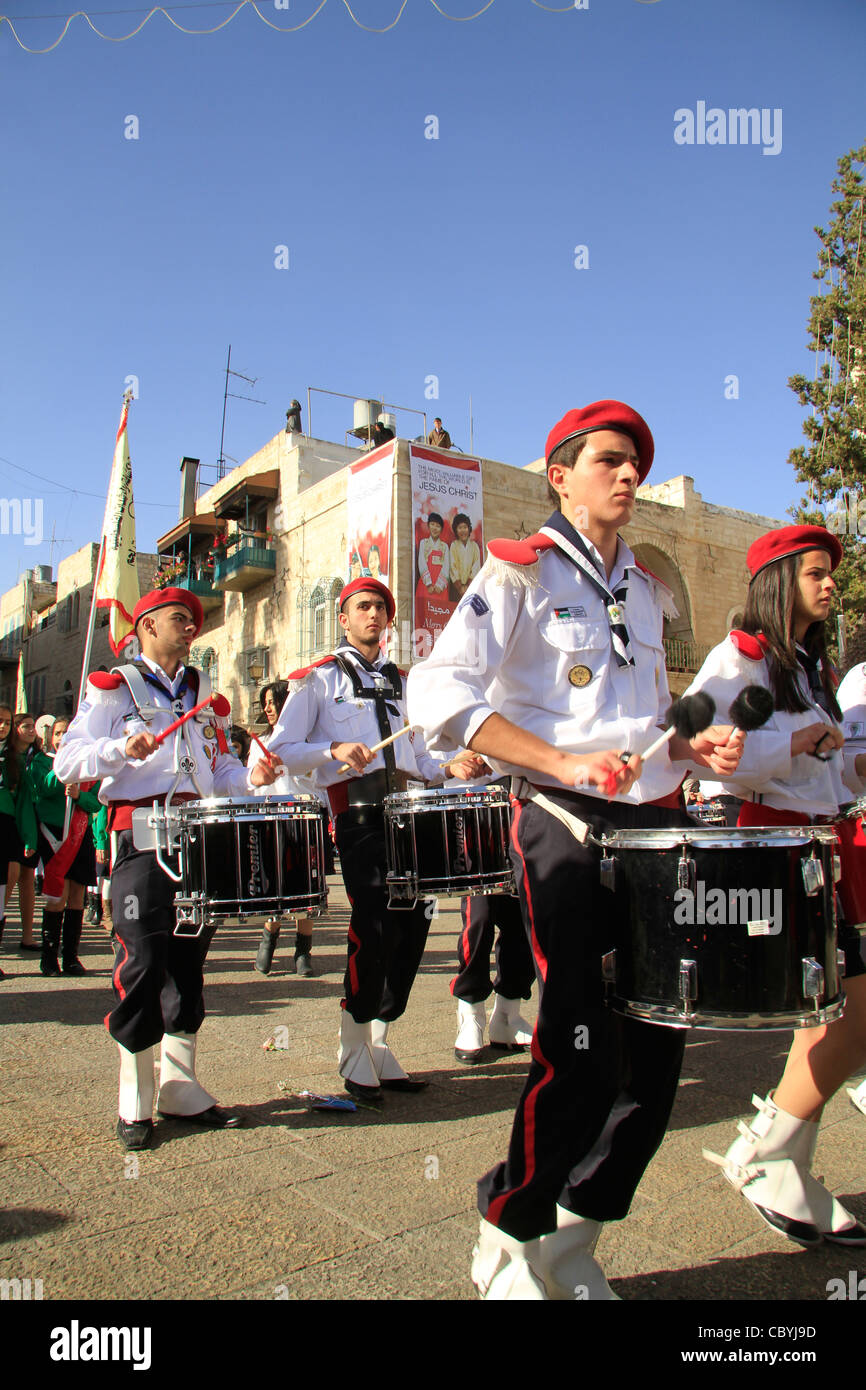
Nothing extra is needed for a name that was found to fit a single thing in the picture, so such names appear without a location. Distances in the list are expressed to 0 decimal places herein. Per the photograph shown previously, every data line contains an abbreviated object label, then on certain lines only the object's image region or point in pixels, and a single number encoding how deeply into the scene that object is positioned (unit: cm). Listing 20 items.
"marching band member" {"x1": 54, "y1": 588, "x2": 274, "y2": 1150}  383
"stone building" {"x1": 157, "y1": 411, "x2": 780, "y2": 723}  2800
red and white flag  1291
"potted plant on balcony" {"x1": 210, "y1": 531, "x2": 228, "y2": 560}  3422
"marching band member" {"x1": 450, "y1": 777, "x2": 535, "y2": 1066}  514
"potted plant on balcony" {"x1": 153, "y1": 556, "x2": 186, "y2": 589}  3693
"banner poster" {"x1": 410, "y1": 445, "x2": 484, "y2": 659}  2506
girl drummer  296
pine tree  1775
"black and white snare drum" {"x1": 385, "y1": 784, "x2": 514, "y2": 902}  424
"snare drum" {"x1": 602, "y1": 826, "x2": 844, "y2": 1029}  222
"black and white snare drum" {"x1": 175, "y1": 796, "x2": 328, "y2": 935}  375
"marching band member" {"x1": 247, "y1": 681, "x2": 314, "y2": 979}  781
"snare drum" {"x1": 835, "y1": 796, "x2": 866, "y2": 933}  310
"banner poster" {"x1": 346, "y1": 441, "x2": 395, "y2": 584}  2498
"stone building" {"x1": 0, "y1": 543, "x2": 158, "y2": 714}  4431
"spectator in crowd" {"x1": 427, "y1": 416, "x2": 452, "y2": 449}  2712
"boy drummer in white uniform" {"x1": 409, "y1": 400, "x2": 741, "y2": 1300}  222
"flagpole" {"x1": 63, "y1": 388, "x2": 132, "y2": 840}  865
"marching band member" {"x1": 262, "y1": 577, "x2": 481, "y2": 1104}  439
